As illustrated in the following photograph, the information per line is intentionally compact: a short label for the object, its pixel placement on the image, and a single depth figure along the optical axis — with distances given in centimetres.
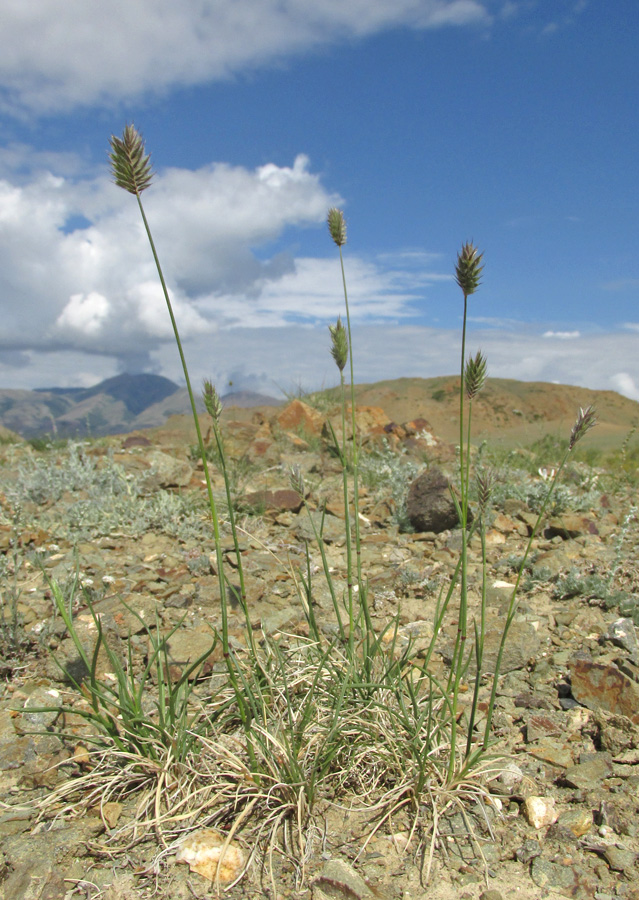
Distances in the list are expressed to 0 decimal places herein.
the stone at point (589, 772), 42
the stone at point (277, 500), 95
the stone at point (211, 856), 38
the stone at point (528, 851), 38
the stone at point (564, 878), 36
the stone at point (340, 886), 36
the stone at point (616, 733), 45
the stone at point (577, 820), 40
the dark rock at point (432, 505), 85
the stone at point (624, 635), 54
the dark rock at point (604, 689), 48
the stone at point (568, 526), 83
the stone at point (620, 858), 37
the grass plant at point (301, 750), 39
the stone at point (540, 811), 40
